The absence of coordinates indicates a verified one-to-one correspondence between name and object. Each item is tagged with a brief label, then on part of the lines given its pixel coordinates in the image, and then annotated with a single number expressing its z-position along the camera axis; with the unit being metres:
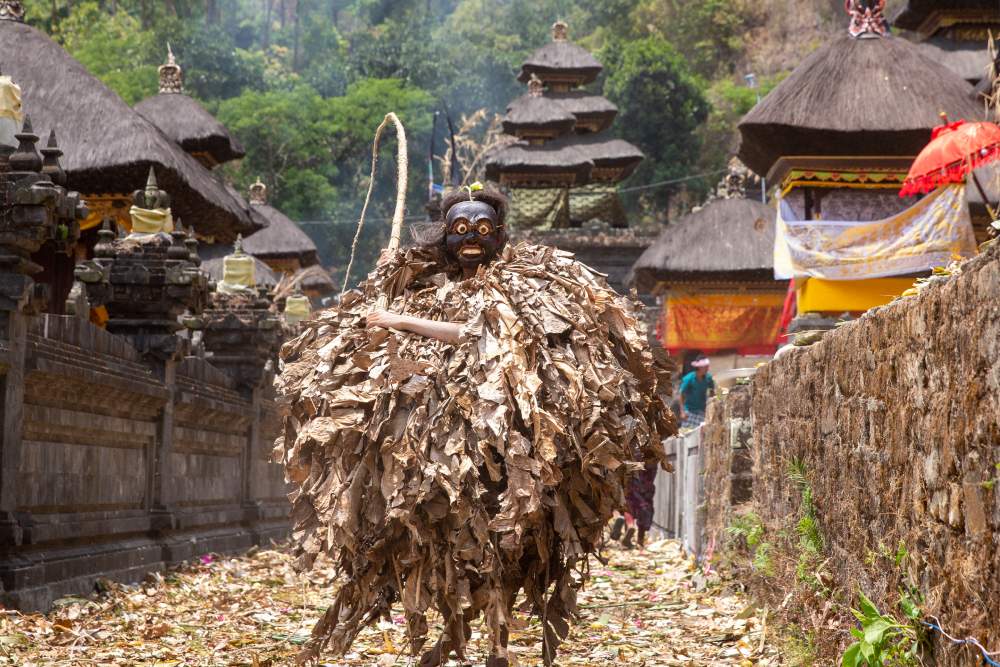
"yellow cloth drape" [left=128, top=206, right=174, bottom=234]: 14.05
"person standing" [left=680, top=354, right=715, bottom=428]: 20.62
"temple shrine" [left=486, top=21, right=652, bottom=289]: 37.66
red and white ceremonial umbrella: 12.28
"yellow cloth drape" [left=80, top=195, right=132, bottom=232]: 19.20
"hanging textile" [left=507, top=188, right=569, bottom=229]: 38.50
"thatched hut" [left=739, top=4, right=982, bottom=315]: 15.36
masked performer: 5.75
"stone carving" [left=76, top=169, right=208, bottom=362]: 11.91
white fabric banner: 14.56
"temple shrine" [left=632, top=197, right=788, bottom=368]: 29.20
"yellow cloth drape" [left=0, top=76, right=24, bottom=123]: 11.20
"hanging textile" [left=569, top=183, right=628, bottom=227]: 39.38
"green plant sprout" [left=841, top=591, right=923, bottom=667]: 4.86
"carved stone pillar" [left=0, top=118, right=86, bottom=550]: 8.66
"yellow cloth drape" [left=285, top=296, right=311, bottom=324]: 23.31
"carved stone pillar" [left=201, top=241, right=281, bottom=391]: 15.79
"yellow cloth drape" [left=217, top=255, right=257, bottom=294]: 18.69
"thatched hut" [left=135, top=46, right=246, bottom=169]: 24.67
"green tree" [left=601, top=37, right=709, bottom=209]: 52.53
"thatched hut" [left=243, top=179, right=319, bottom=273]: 34.28
